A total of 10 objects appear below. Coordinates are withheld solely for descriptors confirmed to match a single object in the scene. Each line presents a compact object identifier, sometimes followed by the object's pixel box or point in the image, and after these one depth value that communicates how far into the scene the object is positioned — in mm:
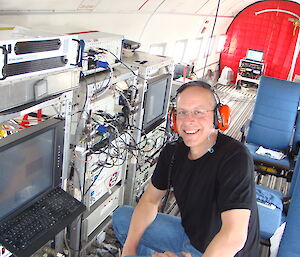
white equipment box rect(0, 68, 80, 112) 1407
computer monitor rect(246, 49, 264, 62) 9109
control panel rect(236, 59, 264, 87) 8974
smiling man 1624
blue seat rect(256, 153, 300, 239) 2459
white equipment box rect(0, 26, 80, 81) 1361
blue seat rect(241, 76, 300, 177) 3939
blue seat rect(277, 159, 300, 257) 1630
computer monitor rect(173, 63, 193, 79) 5164
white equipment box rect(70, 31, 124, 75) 2109
